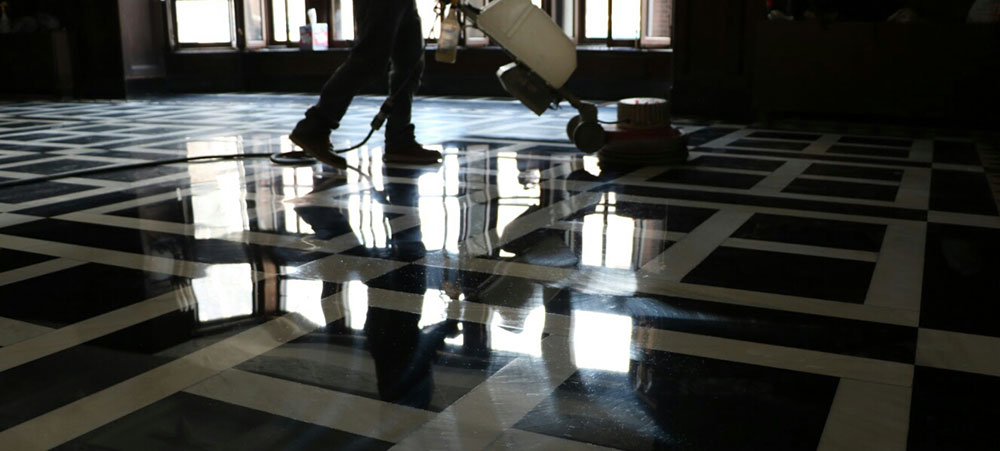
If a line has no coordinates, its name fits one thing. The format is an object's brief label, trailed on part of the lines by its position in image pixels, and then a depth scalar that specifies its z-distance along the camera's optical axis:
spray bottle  2.83
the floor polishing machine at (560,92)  2.77
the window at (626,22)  6.16
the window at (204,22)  7.66
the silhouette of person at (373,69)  2.80
